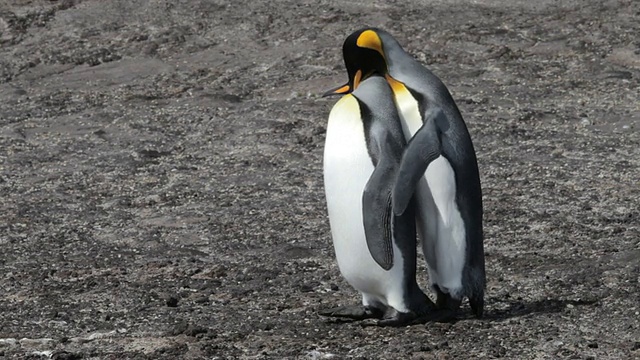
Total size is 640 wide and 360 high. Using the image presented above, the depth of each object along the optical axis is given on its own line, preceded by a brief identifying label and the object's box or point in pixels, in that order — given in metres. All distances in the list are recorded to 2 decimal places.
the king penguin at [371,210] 9.68
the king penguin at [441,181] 9.78
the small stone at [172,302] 10.90
